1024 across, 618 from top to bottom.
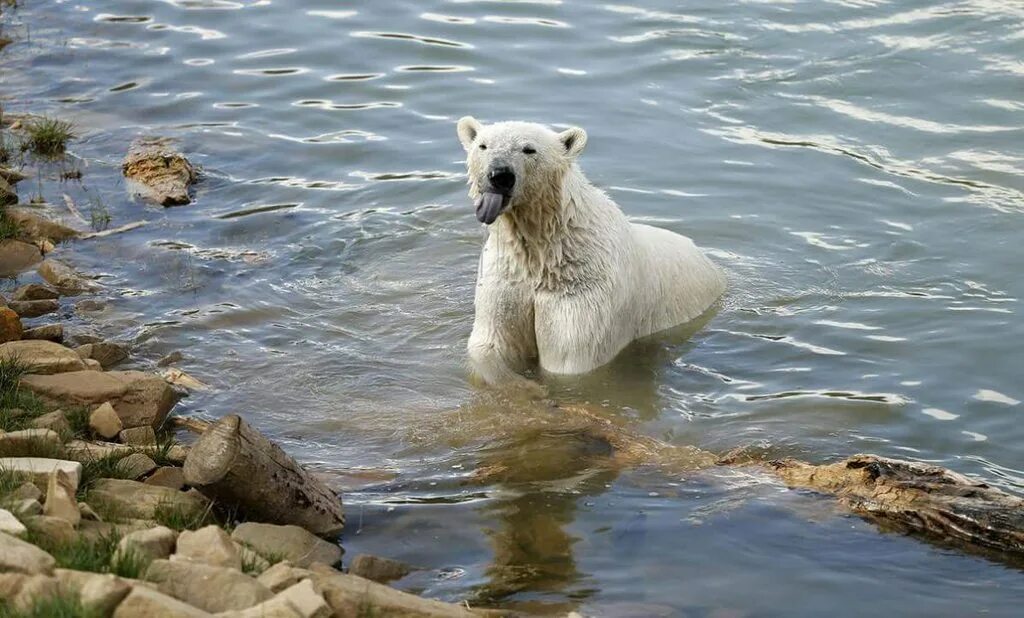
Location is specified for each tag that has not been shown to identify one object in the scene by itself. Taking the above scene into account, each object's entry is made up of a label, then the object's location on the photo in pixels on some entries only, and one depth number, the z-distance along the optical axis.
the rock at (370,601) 11.56
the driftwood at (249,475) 13.40
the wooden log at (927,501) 14.02
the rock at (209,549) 11.66
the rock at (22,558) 10.45
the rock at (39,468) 13.07
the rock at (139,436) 16.27
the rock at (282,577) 11.65
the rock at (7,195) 26.19
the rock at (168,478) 14.52
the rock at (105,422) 16.11
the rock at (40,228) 25.33
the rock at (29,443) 13.87
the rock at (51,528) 11.74
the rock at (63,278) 23.03
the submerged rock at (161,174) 27.75
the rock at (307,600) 10.97
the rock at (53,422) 15.05
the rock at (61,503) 12.32
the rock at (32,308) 21.55
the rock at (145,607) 10.11
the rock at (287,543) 13.18
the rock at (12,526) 11.32
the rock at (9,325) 18.36
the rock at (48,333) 19.47
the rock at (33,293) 21.92
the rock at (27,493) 12.37
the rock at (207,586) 11.05
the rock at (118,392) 16.50
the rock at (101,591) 10.02
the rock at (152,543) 11.49
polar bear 19.30
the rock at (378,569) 13.62
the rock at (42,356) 17.05
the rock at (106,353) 19.41
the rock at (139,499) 13.40
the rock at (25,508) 11.87
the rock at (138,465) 14.64
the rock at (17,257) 23.69
